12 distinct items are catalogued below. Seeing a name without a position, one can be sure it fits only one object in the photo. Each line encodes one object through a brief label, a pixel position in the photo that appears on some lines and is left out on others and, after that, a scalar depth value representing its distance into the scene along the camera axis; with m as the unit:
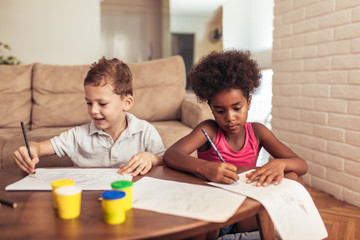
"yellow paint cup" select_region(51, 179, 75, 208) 0.74
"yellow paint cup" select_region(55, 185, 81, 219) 0.67
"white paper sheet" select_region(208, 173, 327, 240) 0.74
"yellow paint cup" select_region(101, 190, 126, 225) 0.64
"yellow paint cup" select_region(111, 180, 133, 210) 0.72
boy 1.27
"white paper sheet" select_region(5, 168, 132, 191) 0.89
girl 1.09
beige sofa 2.53
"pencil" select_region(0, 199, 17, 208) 0.75
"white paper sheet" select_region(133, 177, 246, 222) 0.69
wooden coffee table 0.60
